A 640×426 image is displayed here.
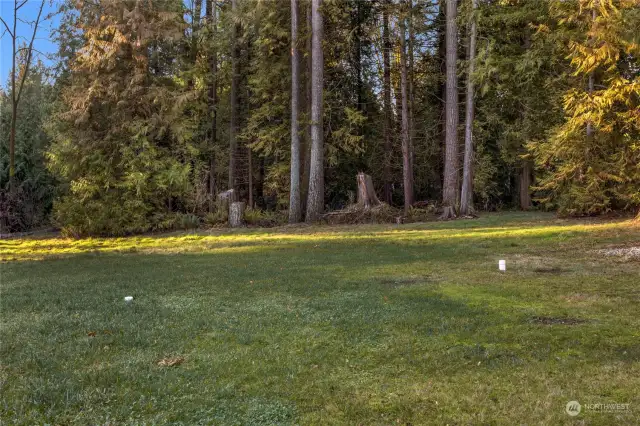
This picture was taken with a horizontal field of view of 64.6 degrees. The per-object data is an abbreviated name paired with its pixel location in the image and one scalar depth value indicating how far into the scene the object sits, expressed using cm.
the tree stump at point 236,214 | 1961
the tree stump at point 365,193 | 2028
